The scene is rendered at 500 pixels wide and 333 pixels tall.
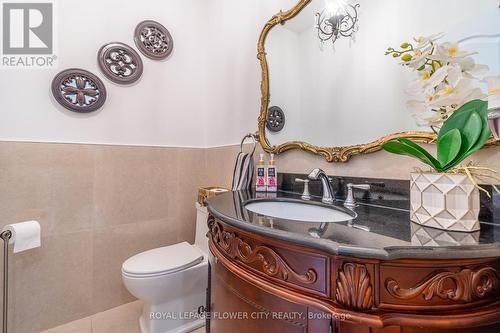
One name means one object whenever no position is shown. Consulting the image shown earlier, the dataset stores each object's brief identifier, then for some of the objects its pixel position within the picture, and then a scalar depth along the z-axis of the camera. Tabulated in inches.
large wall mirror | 29.0
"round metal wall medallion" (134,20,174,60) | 63.1
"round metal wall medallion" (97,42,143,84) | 57.8
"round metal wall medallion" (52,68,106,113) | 52.9
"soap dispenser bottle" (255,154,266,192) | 48.6
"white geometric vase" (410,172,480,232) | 20.2
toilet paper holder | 46.6
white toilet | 45.8
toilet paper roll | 45.1
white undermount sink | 32.6
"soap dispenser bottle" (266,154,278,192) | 48.2
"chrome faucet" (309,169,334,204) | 36.8
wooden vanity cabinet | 15.7
